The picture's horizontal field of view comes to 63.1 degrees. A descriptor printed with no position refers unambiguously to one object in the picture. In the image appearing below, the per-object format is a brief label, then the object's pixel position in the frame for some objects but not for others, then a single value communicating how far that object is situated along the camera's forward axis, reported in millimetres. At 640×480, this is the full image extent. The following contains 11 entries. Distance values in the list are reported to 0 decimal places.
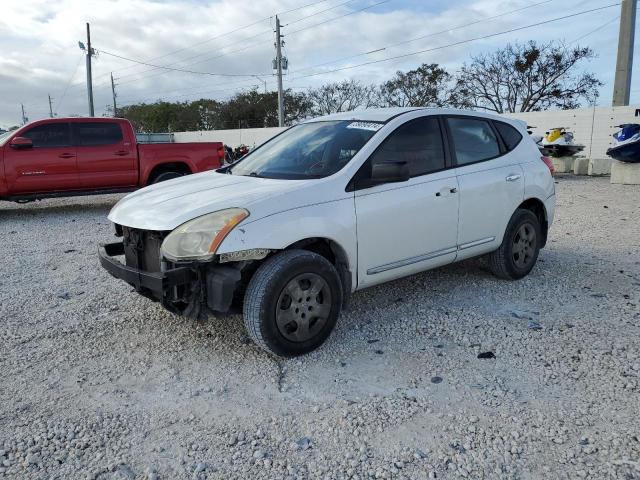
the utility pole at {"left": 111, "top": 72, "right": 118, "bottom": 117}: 64875
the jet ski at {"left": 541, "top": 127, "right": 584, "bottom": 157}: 17453
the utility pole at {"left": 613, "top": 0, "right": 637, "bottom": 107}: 22281
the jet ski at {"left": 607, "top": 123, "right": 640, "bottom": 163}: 13438
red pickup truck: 9039
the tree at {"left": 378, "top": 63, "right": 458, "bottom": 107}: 40156
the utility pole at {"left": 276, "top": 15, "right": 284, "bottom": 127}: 39703
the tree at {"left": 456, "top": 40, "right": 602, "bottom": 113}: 34844
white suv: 3230
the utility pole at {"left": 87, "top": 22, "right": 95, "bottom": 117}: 39344
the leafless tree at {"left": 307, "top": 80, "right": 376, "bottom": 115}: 49047
